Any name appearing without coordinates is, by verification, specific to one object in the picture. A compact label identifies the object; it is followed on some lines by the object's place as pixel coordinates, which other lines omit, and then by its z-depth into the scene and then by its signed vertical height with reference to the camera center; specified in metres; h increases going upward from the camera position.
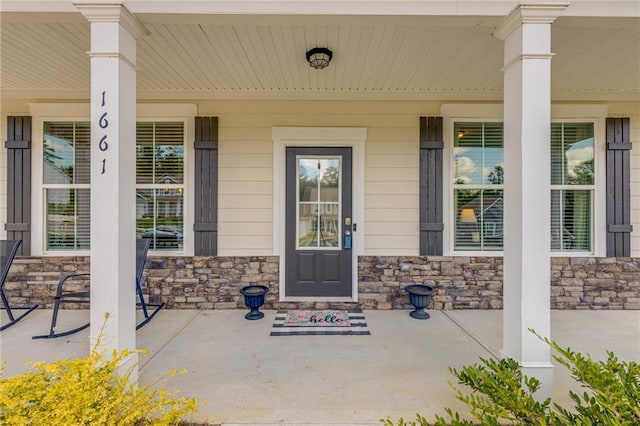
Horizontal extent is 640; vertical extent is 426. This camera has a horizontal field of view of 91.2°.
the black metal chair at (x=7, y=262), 3.22 -0.51
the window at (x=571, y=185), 3.88 +0.37
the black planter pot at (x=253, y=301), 3.48 -0.97
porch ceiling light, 2.75 +1.41
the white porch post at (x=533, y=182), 1.92 +0.20
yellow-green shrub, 1.38 -0.86
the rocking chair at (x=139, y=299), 2.95 -0.92
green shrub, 1.29 -0.84
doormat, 3.10 -1.16
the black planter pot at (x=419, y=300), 3.53 -0.97
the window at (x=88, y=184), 3.80 +0.36
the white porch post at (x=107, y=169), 1.89 +0.27
